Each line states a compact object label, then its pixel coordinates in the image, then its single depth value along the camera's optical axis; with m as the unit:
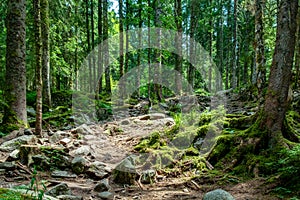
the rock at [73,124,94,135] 8.58
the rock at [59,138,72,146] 7.02
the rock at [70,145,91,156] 6.38
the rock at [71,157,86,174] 5.54
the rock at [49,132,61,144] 6.96
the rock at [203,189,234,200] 3.42
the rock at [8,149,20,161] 5.16
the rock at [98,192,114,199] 4.30
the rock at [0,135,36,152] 5.71
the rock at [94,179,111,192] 4.63
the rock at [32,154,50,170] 5.36
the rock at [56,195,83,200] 3.63
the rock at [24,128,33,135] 6.54
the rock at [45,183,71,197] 3.80
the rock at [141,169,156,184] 5.29
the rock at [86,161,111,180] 5.43
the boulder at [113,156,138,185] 5.20
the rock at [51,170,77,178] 5.11
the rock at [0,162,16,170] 4.74
